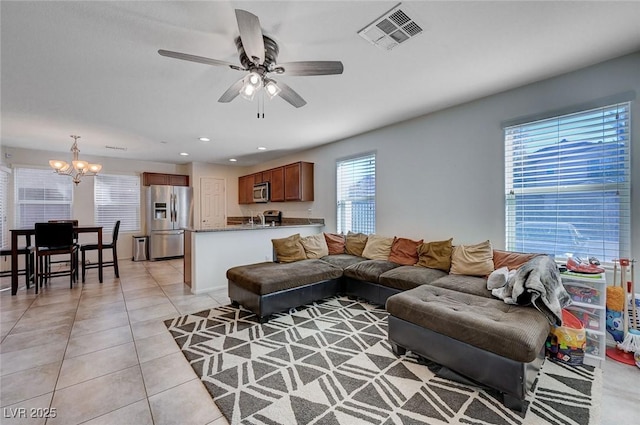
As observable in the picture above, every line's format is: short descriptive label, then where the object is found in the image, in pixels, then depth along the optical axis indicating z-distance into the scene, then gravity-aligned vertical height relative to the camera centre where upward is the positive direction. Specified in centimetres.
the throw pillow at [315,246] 398 -55
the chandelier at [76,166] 443 +80
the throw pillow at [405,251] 353 -57
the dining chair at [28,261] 393 -80
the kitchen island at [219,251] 386 -65
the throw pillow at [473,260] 283 -55
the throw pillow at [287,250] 372 -57
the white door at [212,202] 721 +26
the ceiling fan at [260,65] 162 +105
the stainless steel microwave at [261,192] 629 +47
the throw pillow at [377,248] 385 -56
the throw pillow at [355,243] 421 -53
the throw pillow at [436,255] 319 -56
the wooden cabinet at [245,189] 704 +62
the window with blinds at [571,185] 233 +26
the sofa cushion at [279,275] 288 -76
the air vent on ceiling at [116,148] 523 +130
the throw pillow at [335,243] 437 -55
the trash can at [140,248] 639 -91
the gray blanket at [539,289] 188 -60
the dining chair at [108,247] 459 -67
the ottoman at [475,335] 159 -86
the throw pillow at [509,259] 265 -50
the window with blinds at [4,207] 498 +9
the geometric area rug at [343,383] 157 -123
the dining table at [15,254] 373 -62
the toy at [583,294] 218 -72
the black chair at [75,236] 497 -47
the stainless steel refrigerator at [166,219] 648 -19
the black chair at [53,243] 391 -48
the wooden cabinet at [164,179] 676 +87
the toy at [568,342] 206 -106
